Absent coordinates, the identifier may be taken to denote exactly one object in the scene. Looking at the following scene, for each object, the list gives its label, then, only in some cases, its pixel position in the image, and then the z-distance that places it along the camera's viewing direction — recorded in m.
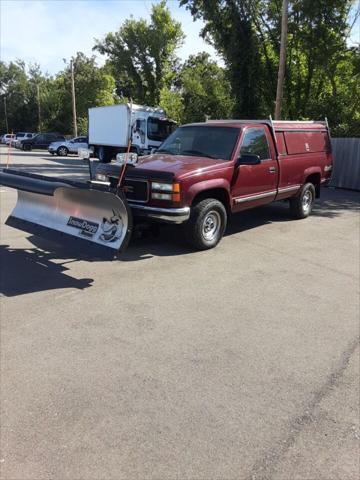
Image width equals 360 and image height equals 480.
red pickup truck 6.42
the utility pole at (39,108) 62.53
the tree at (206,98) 32.06
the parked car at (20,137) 43.86
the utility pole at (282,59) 18.56
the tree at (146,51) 47.50
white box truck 25.50
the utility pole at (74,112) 45.44
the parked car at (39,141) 41.62
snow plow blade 5.37
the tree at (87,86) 53.56
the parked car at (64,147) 34.44
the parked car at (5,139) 54.34
